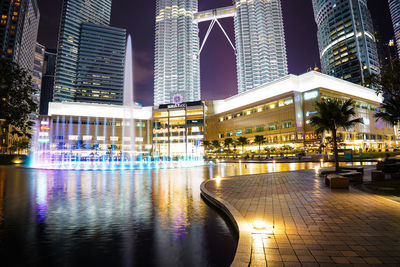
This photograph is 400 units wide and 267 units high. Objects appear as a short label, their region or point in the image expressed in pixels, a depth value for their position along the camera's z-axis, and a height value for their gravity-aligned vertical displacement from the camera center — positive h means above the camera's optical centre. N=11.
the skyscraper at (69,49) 161.00 +86.96
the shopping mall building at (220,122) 74.19 +16.05
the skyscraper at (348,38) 137.38 +77.81
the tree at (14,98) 17.22 +5.41
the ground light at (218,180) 13.38 -1.71
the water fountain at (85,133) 104.69 +12.99
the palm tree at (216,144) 93.24 +4.77
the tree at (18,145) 71.00 +5.13
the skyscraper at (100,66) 170.50 +78.20
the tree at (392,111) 14.35 +2.69
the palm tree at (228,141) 80.19 +5.10
